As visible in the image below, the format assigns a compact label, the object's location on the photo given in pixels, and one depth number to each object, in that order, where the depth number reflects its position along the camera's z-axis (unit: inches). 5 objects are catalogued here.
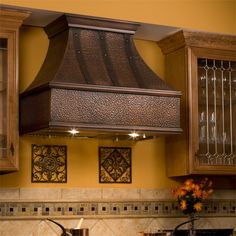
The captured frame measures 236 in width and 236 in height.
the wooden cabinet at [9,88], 160.2
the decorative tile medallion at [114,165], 182.9
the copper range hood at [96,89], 156.8
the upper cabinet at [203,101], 181.3
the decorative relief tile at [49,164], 174.1
